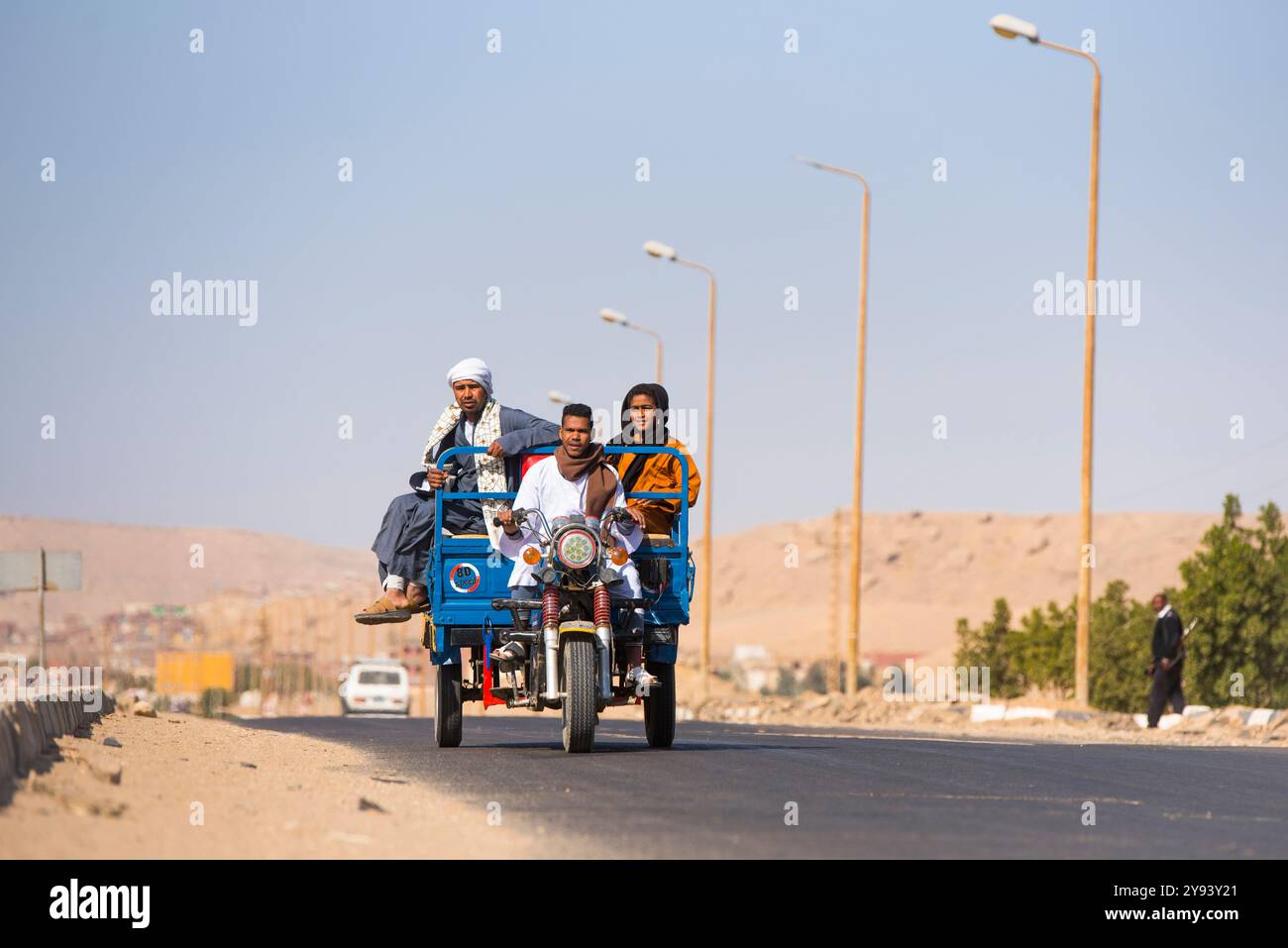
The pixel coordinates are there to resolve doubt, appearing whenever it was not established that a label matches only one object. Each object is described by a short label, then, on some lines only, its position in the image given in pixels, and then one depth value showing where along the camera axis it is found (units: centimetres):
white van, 5347
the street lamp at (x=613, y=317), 5934
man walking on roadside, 2916
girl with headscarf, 1636
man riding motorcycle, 1530
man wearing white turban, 1628
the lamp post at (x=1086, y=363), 3400
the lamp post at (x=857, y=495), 4370
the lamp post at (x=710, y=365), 5372
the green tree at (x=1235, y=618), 5778
